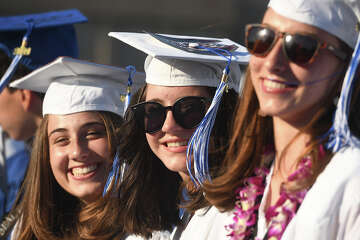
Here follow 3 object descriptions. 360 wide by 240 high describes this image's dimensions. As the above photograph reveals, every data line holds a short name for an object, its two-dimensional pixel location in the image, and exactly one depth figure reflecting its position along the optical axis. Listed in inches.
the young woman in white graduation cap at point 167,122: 259.3
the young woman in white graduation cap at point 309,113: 167.5
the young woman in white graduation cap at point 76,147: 306.3
